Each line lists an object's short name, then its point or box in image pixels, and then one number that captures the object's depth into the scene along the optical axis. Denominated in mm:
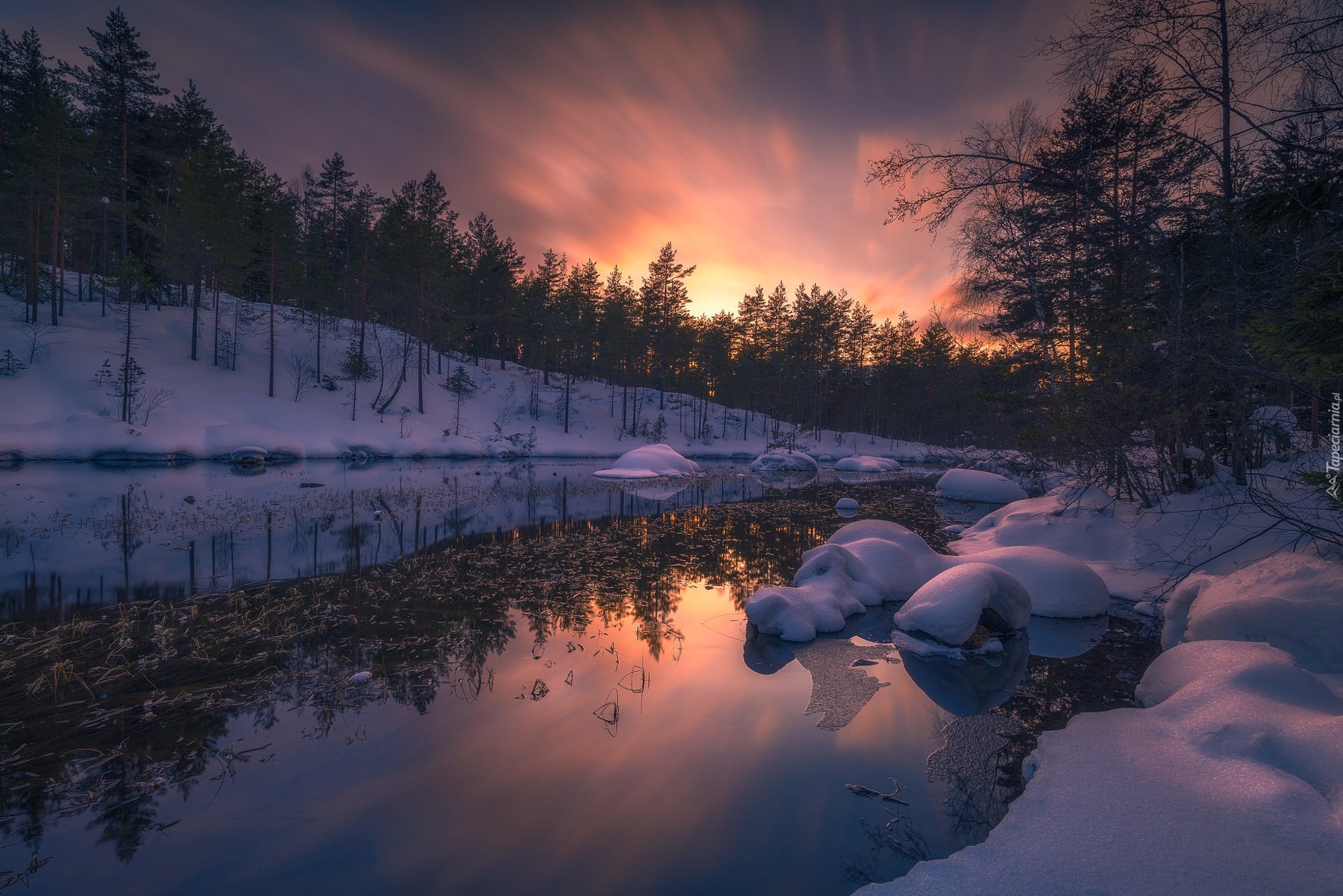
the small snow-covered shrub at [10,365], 25000
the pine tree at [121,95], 31312
